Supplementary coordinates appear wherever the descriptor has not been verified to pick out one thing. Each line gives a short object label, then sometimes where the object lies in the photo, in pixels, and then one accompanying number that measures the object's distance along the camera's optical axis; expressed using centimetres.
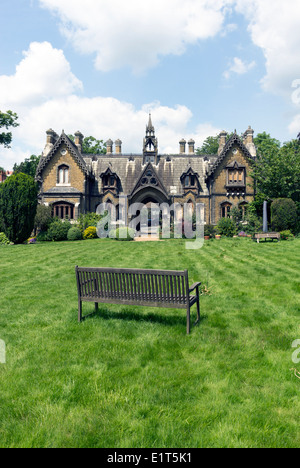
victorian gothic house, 3388
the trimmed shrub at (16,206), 2380
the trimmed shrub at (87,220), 2898
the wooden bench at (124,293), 565
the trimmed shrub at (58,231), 2613
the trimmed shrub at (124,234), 2562
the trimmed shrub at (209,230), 2655
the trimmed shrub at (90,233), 2734
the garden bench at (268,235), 2102
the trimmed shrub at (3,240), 2502
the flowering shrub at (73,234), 2641
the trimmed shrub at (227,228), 2834
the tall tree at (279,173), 2922
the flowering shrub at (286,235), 2252
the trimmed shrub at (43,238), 2614
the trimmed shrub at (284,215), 2422
